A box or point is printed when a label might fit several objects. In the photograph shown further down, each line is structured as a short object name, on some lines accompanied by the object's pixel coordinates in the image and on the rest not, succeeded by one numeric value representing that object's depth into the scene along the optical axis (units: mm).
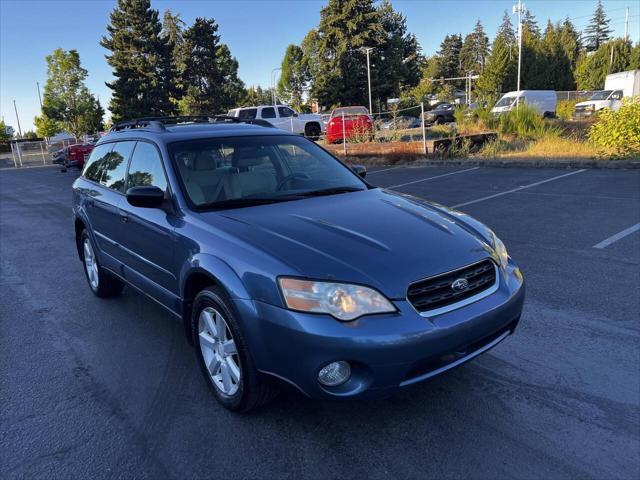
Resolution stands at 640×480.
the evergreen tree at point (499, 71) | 51875
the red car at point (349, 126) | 18703
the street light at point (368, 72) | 41003
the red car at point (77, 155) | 23672
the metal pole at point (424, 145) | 15401
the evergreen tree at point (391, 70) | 45928
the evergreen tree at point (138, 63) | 46500
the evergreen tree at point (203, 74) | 50938
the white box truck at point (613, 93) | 28288
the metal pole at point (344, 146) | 17812
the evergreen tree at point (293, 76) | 78188
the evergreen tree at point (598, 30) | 97750
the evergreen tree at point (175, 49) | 48000
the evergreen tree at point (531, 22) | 100750
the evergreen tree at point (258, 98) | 65250
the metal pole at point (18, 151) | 37534
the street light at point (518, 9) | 38219
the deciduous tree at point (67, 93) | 54125
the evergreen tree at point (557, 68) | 57406
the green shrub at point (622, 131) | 11867
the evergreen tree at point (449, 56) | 97312
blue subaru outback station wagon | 2398
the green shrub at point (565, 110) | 24512
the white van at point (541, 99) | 32156
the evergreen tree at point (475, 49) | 94125
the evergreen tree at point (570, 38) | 76588
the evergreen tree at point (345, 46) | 44469
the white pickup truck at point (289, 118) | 23781
